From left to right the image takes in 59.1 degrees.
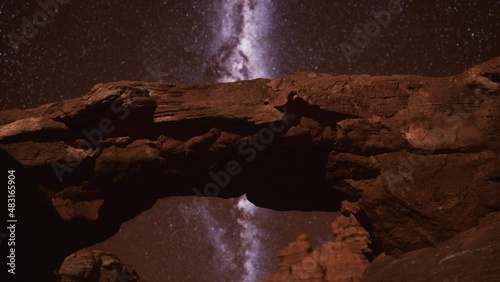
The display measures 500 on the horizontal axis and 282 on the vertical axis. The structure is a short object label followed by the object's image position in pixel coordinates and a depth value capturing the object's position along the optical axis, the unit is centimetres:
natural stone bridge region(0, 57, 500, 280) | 611
